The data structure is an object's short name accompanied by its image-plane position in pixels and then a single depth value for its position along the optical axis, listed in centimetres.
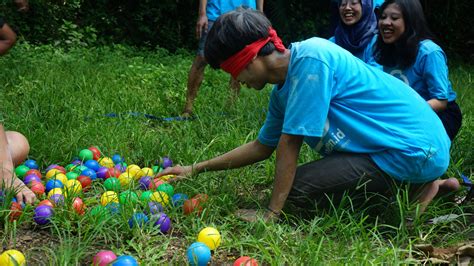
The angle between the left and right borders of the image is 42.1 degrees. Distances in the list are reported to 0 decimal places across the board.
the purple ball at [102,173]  358
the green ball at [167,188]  319
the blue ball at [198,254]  240
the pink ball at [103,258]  234
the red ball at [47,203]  287
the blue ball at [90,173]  354
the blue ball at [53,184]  322
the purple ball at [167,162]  386
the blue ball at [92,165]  370
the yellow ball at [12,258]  226
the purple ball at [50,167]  371
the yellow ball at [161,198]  301
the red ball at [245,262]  235
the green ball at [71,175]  347
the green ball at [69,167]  368
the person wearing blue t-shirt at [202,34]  545
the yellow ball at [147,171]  354
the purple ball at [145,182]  337
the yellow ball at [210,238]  258
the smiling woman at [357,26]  446
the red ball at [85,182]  339
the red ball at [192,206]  295
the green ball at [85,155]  388
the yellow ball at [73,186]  299
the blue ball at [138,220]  270
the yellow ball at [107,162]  384
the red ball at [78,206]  285
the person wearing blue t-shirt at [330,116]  271
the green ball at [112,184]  325
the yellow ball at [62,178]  334
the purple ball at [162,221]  277
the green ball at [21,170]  354
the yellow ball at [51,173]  351
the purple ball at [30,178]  332
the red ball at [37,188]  319
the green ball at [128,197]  288
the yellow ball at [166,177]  336
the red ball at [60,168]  364
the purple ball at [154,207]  287
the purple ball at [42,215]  276
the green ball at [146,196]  299
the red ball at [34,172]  350
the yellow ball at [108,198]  301
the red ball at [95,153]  398
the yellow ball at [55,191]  308
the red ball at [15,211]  277
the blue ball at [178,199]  302
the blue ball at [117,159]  391
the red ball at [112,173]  354
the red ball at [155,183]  327
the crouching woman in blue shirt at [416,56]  371
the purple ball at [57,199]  287
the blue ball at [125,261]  225
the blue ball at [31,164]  375
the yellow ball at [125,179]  337
